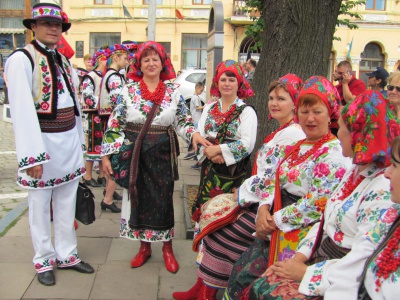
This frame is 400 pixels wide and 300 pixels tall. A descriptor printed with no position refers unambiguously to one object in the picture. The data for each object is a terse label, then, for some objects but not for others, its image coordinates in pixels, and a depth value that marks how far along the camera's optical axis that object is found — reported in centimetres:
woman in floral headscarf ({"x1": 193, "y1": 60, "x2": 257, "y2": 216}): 336
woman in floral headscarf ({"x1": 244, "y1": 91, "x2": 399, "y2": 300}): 179
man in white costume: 317
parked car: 1485
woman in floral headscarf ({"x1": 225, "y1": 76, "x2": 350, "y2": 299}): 239
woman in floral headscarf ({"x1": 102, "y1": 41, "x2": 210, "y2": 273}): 359
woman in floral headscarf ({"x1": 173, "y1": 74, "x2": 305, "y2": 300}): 287
